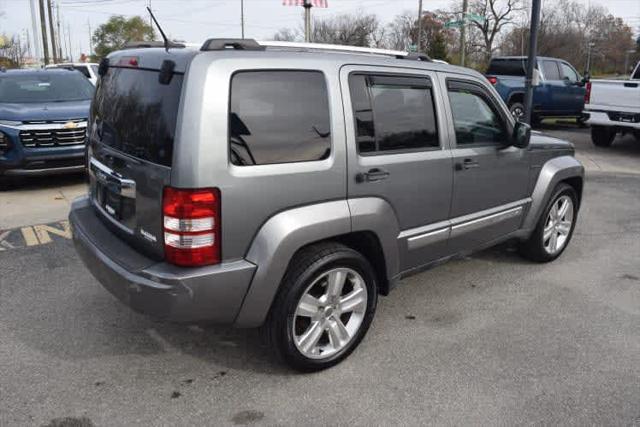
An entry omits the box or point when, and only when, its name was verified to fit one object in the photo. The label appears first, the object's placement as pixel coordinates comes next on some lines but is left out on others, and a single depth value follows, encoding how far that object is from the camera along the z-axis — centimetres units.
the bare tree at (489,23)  5588
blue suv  722
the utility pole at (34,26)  3501
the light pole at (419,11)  3859
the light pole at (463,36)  2567
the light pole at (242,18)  4492
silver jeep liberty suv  261
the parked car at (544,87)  1528
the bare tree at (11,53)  4168
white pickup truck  1070
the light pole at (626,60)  6488
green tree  6956
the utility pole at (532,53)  963
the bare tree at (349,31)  4875
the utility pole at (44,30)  3085
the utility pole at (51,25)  3747
